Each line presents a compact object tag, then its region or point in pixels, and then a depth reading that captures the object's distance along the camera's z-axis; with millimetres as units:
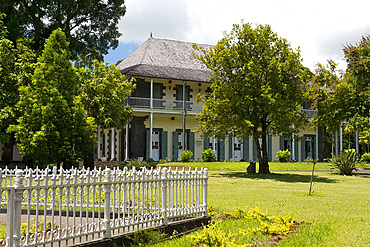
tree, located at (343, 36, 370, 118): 26422
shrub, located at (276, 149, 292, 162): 33906
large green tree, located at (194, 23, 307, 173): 23500
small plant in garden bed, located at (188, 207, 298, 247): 6574
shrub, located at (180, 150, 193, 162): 29842
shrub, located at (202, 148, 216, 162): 30734
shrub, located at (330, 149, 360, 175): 25703
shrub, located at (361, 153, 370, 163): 34531
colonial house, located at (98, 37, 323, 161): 32125
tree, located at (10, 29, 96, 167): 20328
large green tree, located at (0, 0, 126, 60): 27172
